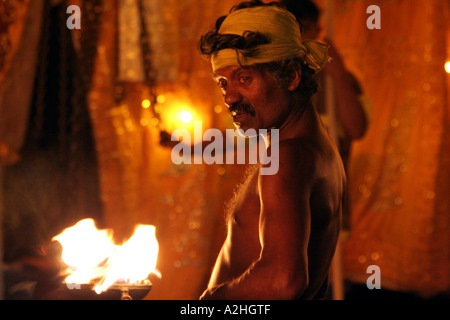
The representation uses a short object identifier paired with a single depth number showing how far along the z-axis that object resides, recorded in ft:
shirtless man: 12.45
